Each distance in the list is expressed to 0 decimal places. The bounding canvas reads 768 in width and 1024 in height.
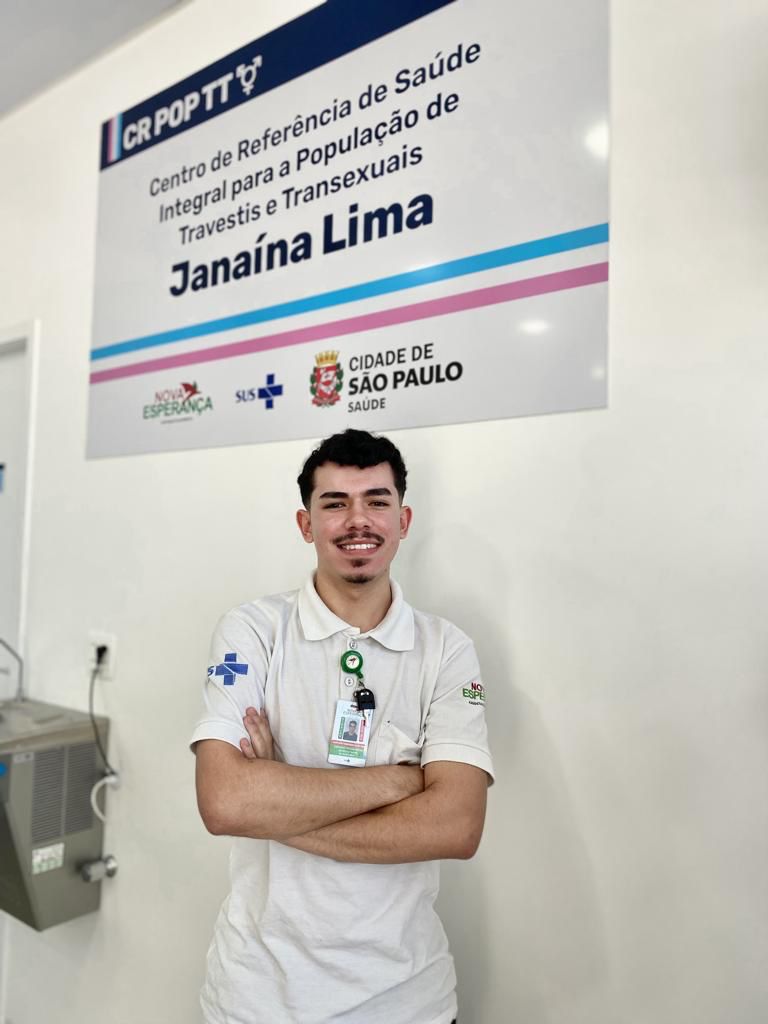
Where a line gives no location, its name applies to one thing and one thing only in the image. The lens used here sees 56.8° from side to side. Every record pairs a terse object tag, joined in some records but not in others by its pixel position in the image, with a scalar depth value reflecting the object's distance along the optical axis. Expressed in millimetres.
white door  2584
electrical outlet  2217
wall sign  1465
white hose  2154
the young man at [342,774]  1151
